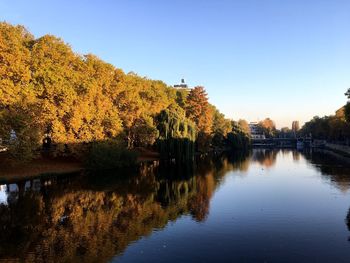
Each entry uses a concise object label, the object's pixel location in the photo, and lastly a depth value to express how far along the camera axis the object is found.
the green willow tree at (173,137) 70.75
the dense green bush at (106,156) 54.91
